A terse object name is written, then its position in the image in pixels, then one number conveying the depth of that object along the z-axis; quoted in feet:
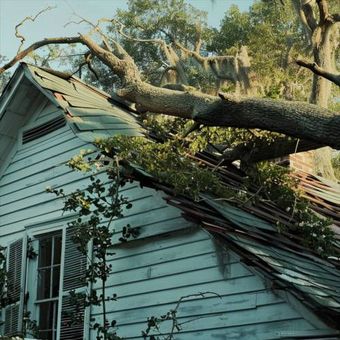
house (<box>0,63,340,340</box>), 19.04
